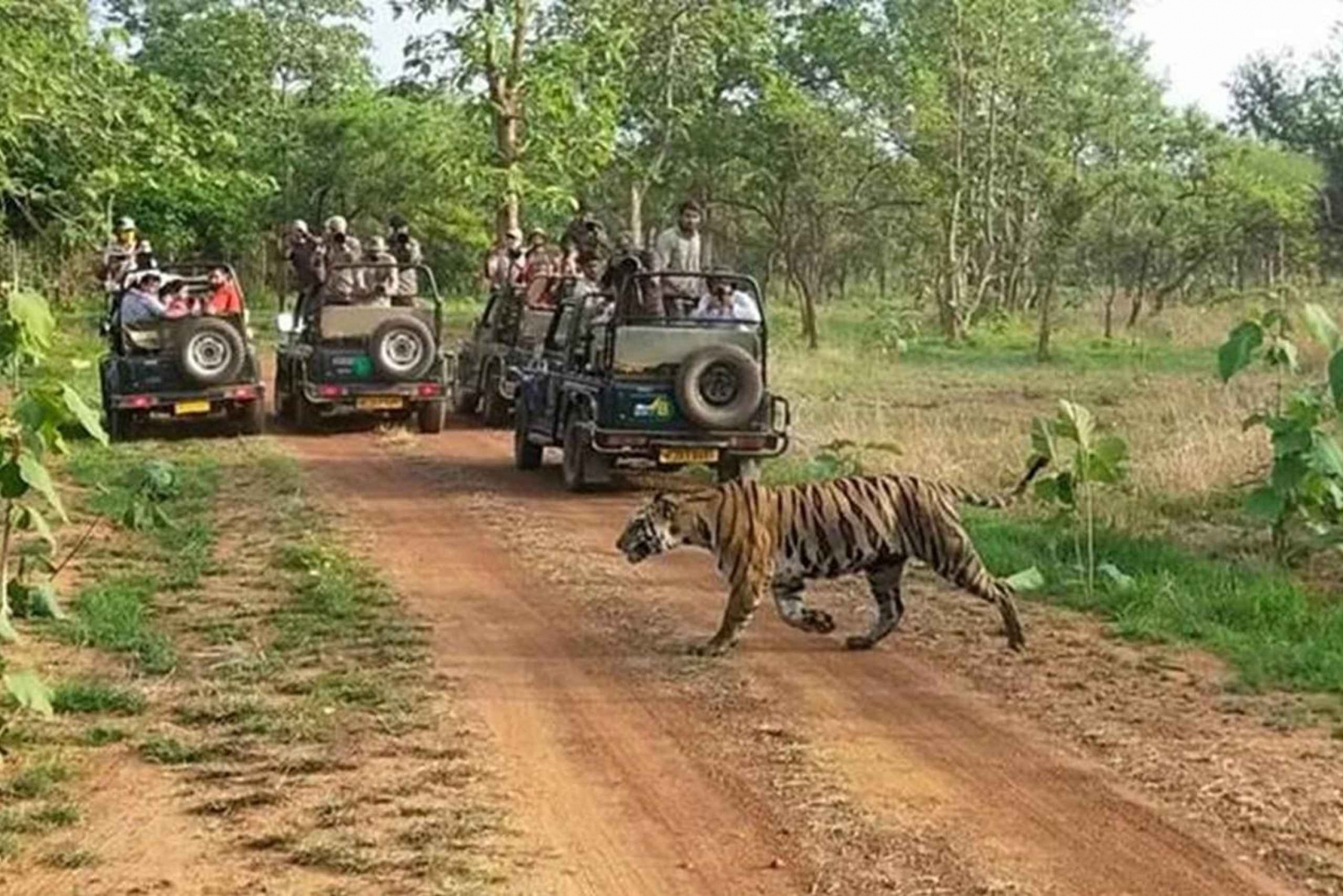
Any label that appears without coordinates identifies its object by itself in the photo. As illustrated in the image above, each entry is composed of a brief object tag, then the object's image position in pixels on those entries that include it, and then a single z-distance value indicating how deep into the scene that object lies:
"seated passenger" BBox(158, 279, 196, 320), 17.45
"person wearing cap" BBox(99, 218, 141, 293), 18.48
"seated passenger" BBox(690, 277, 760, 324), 14.13
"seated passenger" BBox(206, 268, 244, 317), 17.83
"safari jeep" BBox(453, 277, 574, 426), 18.31
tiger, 8.48
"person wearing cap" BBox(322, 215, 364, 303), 17.95
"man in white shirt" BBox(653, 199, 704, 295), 16.27
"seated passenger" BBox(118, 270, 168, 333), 17.23
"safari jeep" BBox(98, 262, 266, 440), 17.09
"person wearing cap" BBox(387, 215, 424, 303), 18.53
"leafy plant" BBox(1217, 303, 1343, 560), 8.79
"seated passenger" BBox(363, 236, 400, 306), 18.11
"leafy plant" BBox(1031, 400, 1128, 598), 9.95
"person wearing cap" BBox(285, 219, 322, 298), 18.59
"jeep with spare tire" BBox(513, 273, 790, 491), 13.44
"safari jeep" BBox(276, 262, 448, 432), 17.58
